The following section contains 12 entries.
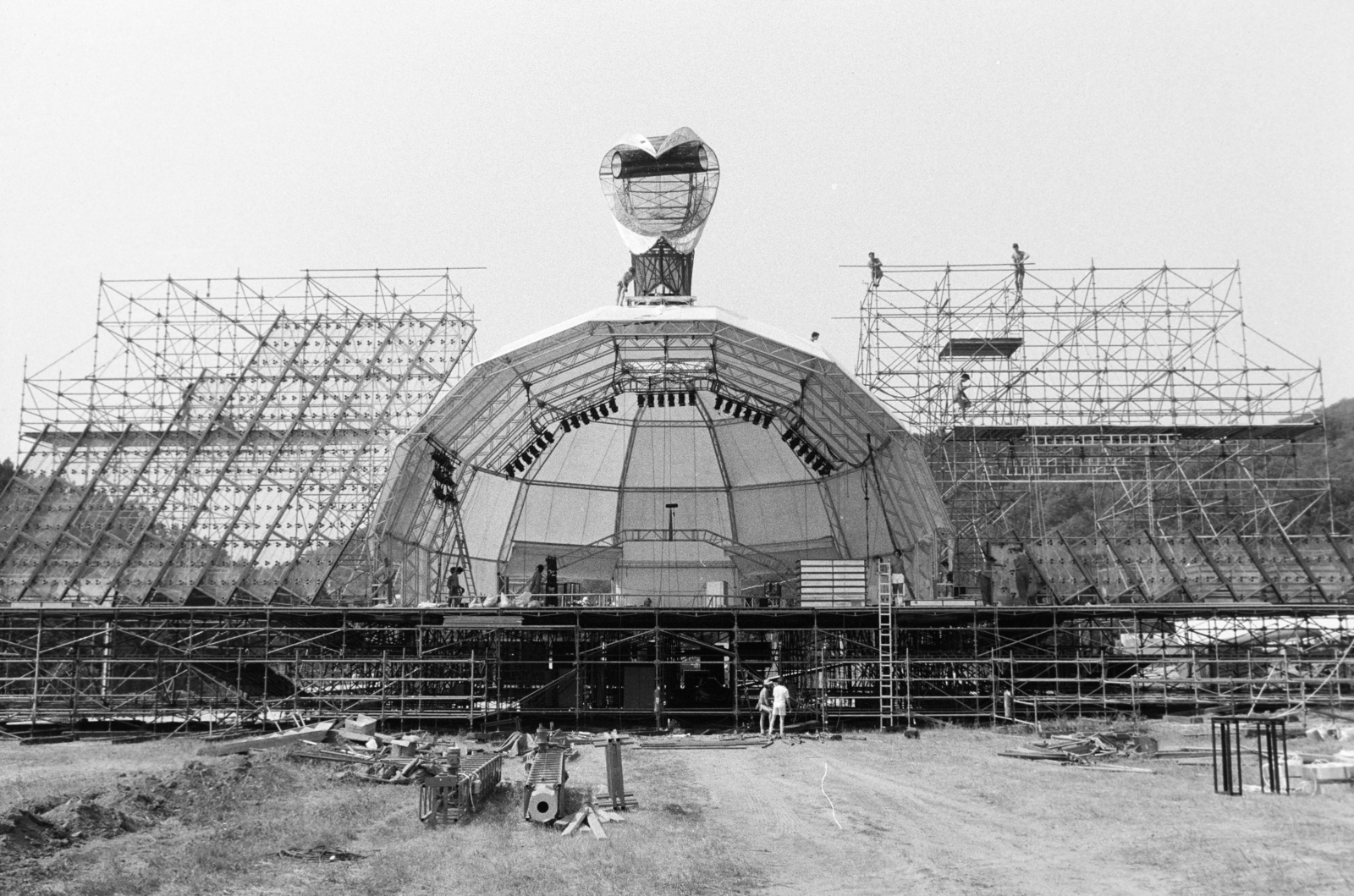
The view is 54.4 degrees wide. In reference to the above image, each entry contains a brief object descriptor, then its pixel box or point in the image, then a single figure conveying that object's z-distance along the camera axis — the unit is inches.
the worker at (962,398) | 1490.5
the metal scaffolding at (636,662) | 1157.1
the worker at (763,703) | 1114.7
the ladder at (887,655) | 1154.0
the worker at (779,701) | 1087.0
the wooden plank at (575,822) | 608.7
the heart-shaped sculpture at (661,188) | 1451.8
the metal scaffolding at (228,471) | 1301.7
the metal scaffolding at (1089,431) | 1440.7
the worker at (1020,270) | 1513.3
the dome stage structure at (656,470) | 1269.7
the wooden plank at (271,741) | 890.1
